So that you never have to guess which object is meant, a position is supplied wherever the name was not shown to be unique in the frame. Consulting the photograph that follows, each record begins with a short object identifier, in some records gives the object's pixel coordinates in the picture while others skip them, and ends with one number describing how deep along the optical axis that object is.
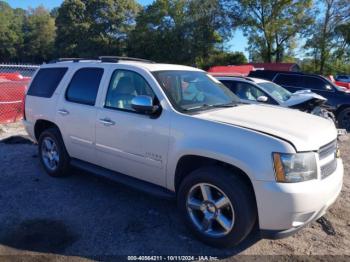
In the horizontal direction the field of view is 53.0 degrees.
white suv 3.12
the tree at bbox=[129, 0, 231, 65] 40.34
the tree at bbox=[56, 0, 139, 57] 49.25
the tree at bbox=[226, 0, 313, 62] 35.88
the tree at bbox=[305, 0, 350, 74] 35.62
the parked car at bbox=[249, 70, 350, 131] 10.68
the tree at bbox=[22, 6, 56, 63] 67.75
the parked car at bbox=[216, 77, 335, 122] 8.29
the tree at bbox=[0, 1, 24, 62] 67.12
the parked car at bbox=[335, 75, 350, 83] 30.74
